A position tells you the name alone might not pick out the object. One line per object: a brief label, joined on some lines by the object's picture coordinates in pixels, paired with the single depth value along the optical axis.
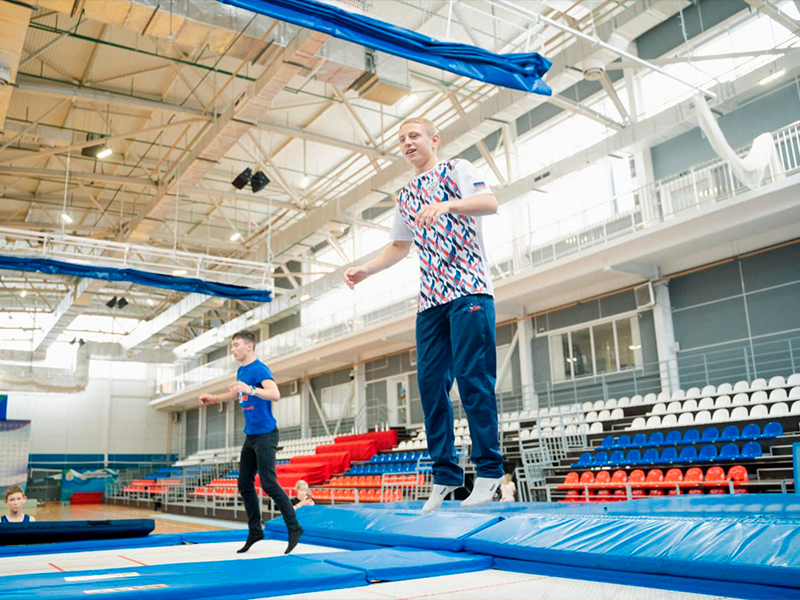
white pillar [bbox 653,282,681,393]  13.86
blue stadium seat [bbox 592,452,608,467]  11.42
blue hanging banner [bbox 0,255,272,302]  12.52
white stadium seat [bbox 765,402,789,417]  10.04
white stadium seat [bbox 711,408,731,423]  10.64
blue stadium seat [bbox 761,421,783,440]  9.60
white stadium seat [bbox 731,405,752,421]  10.46
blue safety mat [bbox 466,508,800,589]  2.21
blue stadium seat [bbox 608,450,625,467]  11.22
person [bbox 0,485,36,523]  6.62
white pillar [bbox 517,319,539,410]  17.11
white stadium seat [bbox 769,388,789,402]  10.72
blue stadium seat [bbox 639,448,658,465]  10.71
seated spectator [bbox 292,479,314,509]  9.12
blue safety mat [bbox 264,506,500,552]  3.35
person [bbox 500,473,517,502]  9.47
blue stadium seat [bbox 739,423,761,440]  9.86
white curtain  9.35
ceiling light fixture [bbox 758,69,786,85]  10.41
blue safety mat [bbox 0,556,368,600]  2.32
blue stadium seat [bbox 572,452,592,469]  11.70
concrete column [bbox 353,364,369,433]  23.55
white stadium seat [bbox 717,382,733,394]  11.97
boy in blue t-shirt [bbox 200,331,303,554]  4.33
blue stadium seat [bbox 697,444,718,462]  9.76
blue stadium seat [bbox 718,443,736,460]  9.55
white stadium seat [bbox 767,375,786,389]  11.16
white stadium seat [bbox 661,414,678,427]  11.52
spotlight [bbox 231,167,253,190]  15.57
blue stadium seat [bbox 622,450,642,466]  10.93
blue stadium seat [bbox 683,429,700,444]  10.65
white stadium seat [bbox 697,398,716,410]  11.44
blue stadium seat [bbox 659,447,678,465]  10.32
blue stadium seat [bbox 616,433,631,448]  11.64
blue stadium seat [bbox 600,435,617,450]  12.03
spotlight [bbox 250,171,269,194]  15.84
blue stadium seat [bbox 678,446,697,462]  10.07
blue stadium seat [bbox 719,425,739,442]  10.03
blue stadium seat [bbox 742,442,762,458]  9.34
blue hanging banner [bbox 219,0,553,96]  5.92
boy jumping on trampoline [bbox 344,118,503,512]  2.49
